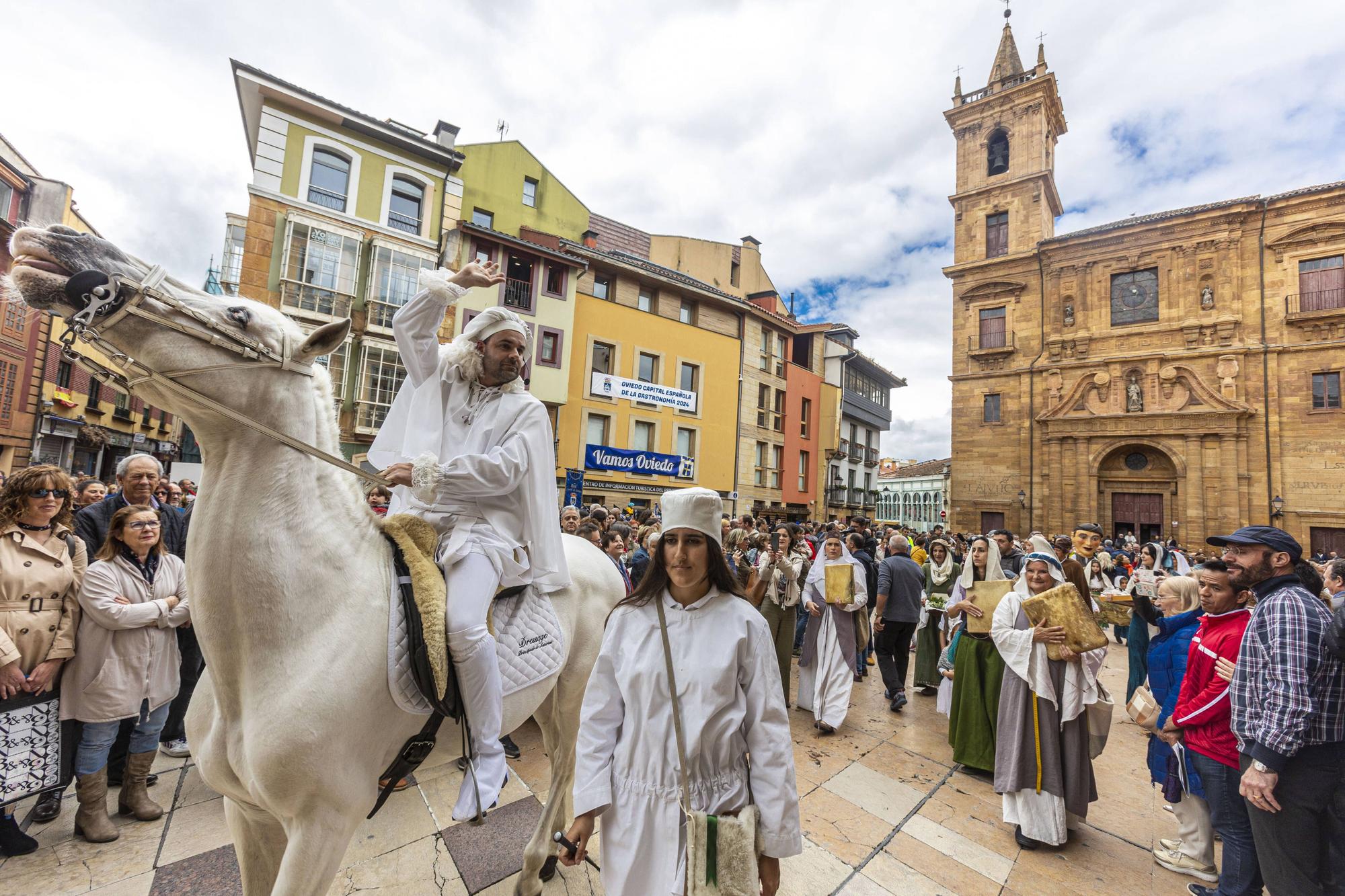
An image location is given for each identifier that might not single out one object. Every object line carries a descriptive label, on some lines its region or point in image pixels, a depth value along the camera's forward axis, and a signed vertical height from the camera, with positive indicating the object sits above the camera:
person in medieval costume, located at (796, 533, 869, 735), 5.38 -1.57
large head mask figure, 7.62 -0.39
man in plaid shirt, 2.35 -0.98
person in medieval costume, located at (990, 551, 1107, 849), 3.51 -1.51
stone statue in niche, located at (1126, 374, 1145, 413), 22.53 +4.81
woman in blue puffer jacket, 3.31 -1.30
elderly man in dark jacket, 3.47 -0.56
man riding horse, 2.14 +0.02
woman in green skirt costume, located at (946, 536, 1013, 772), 4.41 -1.59
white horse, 1.76 -0.52
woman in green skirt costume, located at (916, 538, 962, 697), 6.66 -1.77
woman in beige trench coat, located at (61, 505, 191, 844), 3.00 -1.17
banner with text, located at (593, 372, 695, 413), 20.84 +3.62
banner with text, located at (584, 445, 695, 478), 20.45 +0.87
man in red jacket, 2.74 -1.10
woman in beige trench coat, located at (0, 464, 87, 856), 2.79 -0.75
